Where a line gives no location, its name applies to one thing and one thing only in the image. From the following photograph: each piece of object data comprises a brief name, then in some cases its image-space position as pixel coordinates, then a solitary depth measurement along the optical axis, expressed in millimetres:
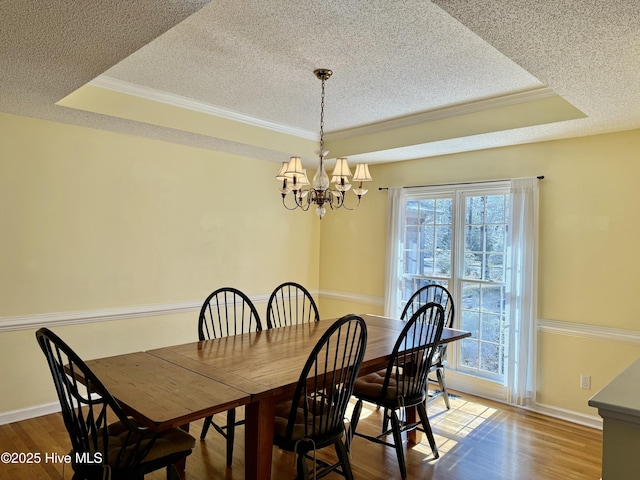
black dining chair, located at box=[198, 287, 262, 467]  3354
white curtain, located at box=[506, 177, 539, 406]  3771
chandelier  2918
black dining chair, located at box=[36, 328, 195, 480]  1688
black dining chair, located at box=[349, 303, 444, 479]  2631
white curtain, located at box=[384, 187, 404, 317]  4781
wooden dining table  1761
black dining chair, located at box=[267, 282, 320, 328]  5230
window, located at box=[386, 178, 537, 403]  3869
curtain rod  3810
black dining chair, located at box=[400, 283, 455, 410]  3565
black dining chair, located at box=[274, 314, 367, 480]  2059
